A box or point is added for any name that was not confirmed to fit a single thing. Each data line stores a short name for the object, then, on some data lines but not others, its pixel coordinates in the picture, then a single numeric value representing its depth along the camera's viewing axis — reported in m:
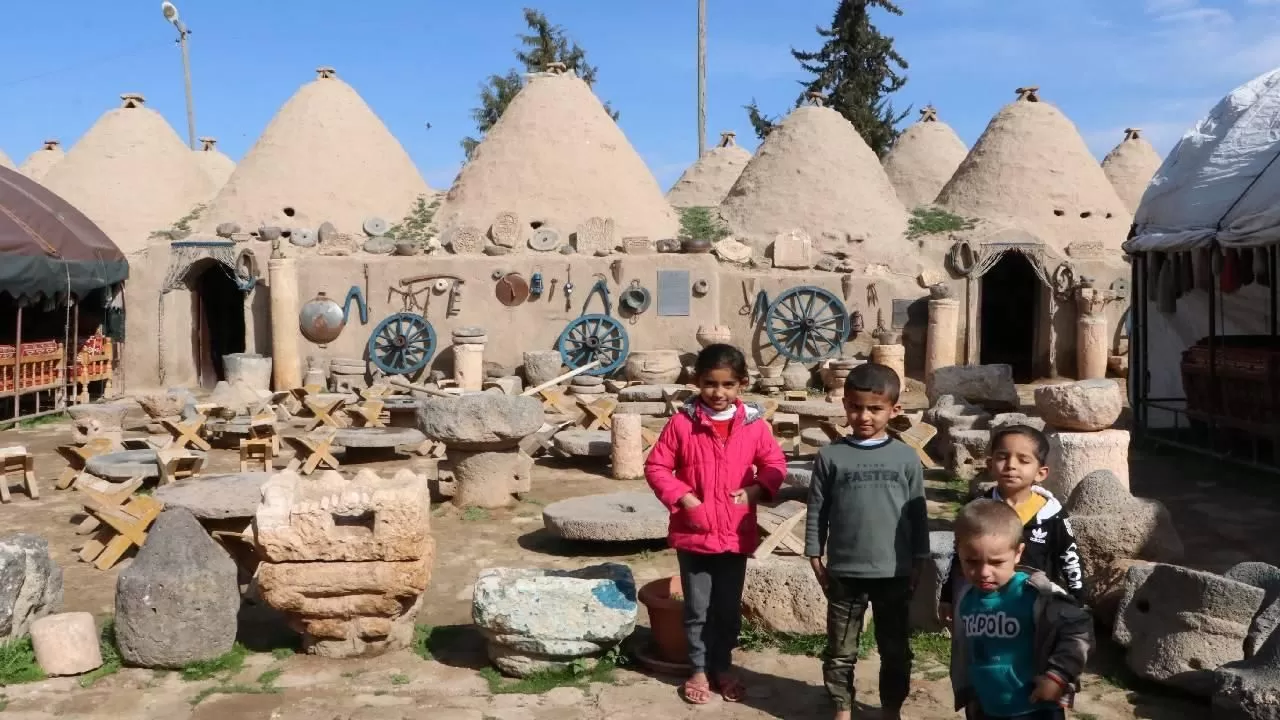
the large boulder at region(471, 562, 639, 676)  4.52
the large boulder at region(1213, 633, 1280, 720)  3.67
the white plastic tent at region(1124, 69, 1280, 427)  9.32
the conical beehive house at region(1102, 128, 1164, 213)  25.73
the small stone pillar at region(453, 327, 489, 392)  14.37
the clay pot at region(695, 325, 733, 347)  15.24
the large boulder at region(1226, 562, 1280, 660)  4.09
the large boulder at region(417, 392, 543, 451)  7.67
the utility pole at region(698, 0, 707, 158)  27.72
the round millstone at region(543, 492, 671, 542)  6.60
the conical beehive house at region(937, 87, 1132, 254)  20.09
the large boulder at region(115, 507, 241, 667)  4.65
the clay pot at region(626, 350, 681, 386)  14.80
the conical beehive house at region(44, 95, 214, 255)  20.59
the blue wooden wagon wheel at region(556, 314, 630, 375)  15.46
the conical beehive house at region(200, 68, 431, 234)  18.41
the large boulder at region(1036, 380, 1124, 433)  6.39
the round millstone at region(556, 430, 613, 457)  9.73
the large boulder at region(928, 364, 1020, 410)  11.08
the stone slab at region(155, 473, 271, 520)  6.26
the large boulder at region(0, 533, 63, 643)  4.92
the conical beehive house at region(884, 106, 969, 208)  24.91
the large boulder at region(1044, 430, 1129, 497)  6.44
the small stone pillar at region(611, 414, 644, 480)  9.23
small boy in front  2.90
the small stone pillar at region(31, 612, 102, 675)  4.62
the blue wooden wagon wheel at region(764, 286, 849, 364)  15.89
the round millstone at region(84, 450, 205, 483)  8.24
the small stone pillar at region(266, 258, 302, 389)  14.95
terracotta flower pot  4.63
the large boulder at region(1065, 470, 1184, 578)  5.18
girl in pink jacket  4.10
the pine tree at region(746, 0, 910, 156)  30.61
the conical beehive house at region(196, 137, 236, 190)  26.17
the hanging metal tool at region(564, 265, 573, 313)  15.73
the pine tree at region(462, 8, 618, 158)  31.84
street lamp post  28.17
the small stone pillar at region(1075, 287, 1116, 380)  16.05
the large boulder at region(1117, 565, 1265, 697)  4.29
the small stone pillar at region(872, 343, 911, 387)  14.61
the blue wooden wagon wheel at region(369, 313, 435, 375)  15.35
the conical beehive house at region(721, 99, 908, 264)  19.12
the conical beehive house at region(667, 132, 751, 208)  26.34
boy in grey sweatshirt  3.75
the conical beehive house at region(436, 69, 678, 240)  18.36
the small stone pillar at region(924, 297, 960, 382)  15.41
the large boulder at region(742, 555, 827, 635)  4.96
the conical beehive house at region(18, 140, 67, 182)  26.97
